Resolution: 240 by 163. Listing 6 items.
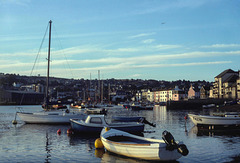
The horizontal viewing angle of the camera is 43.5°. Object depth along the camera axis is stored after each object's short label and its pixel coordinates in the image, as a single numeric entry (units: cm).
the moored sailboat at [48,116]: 5047
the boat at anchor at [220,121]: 4050
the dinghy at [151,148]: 2017
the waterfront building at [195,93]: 19480
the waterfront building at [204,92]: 17665
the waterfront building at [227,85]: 13829
